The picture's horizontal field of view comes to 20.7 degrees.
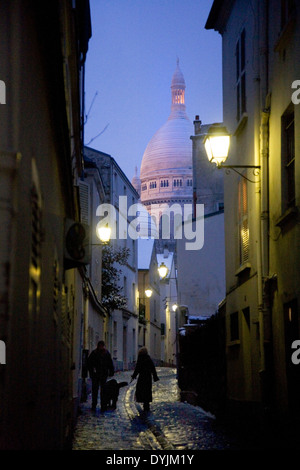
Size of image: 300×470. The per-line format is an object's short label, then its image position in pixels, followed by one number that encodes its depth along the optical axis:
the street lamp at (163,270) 30.92
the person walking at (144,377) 17.30
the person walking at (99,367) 17.06
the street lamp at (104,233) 18.73
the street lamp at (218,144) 11.79
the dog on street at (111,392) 16.77
